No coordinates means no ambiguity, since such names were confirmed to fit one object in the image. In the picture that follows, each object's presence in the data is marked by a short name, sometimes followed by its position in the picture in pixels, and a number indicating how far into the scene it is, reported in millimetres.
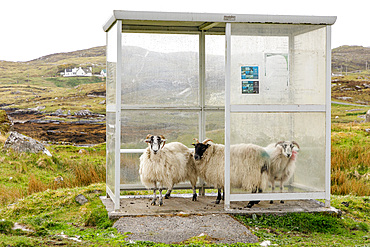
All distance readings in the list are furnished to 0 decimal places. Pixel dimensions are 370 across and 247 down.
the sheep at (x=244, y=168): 8461
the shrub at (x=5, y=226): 7498
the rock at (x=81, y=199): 9970
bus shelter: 8352
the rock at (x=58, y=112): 29081
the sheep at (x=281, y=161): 8672
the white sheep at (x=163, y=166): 8867
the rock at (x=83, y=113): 28627
